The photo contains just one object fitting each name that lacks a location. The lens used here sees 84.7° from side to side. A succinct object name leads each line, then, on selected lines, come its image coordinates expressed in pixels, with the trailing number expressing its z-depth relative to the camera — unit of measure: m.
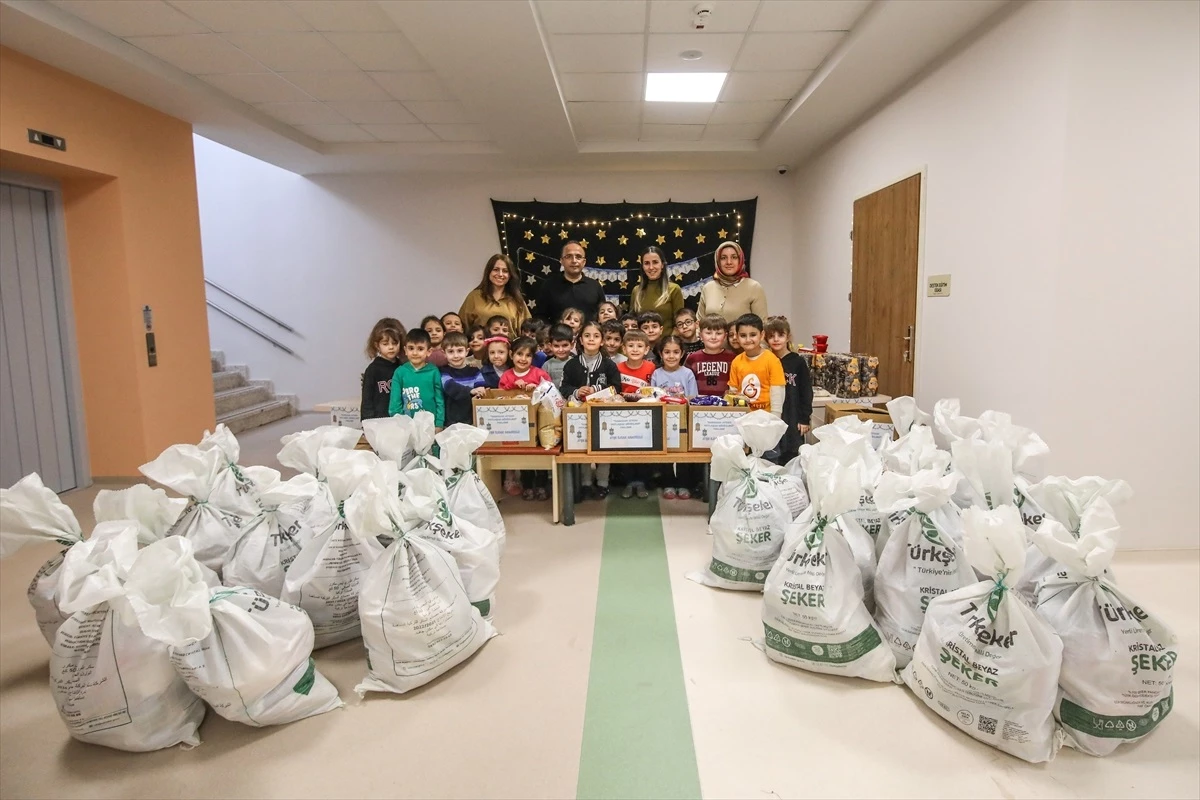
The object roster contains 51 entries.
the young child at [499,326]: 3.89
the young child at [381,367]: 3.66
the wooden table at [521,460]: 3.34
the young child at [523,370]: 3.49
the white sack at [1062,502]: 1.79
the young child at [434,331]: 4.13
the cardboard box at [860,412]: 3.79
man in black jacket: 4.46
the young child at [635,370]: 3.60
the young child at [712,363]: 3.71
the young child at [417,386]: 3.51
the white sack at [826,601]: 1.91
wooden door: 4.06
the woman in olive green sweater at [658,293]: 4.47
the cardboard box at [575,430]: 3.31
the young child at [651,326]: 3.92
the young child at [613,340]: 3.79
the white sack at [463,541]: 2.10
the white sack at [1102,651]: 1.58
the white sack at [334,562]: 2.07
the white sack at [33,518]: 1.71
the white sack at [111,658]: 1.57
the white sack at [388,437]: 2.58
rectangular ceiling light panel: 4.38
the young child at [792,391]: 3.59
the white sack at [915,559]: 1.91
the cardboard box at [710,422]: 3.24
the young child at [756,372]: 3.45
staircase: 6.18
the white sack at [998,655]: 1.57
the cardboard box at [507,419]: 3.33
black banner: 6.72
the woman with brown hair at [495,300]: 4.35
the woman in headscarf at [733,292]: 4.19
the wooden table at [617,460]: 3.28
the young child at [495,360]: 3.70
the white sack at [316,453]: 2.31
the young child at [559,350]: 3.76
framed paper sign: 3.26
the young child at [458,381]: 3.51
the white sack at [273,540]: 2.12
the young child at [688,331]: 3.96
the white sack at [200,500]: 2.16
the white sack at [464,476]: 2.65
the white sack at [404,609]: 1.86
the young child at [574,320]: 3.89
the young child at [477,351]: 3.79
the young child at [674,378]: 3.61
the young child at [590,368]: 3.63
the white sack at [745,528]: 2.48
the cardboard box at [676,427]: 3.27
